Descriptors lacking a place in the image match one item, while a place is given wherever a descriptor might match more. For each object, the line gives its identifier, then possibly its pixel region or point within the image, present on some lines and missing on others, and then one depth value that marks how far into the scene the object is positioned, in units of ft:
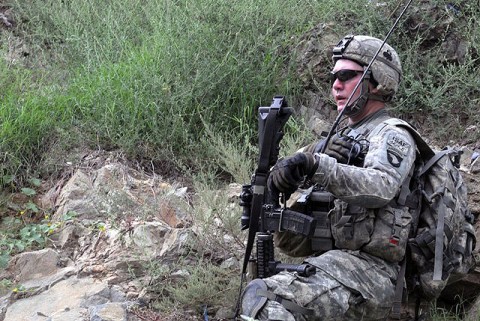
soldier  11.77
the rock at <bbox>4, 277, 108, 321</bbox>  14.79
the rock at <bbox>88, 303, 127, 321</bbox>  14.21
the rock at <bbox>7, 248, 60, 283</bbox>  16.31
